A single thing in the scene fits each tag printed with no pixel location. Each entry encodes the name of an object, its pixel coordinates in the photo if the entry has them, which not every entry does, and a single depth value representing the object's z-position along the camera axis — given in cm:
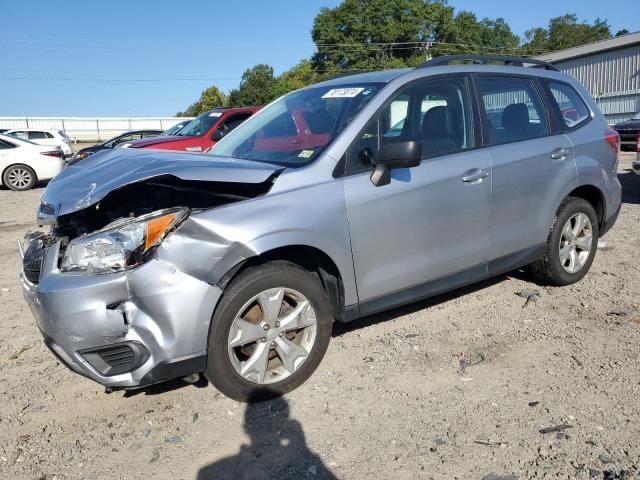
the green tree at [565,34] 8512
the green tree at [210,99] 6756
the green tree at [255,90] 5782
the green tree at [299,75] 6312
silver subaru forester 284
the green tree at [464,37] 6938
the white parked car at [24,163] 1453
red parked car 1081
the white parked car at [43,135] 2172
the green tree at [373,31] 6569
